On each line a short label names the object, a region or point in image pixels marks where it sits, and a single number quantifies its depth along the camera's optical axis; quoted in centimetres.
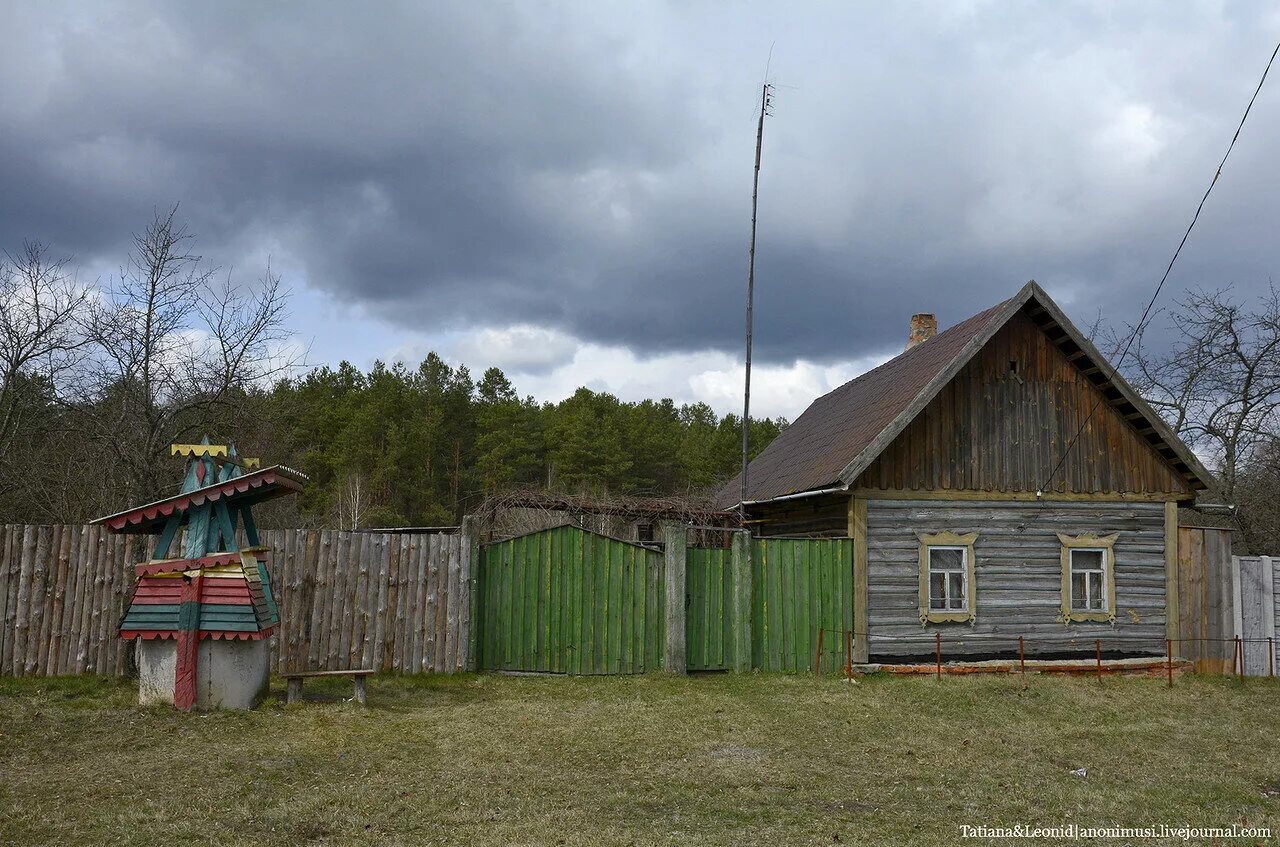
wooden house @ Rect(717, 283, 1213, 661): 1561
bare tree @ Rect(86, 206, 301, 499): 1498
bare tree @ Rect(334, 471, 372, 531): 4256
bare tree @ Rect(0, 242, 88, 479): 1697
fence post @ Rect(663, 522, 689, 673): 1452
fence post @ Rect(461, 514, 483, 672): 1415
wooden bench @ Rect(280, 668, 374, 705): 1134
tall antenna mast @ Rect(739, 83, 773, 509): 1731
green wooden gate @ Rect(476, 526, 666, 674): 1443
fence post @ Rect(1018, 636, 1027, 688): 1488
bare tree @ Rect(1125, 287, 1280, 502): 2459
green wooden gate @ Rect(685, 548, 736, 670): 1481
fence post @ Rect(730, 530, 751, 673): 1488
